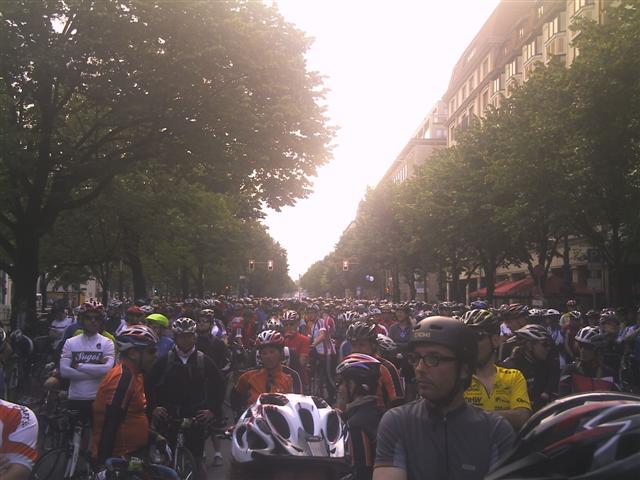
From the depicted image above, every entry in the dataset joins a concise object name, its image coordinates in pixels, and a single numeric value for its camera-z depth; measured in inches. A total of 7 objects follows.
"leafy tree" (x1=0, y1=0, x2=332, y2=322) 699.4
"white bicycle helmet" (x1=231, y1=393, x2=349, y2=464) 139.4
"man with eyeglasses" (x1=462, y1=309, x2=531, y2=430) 179.5
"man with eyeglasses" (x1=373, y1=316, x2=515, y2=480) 101.6
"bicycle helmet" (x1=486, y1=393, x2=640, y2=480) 58.2
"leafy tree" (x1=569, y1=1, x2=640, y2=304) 735.7
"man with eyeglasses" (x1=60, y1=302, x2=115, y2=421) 295.0
